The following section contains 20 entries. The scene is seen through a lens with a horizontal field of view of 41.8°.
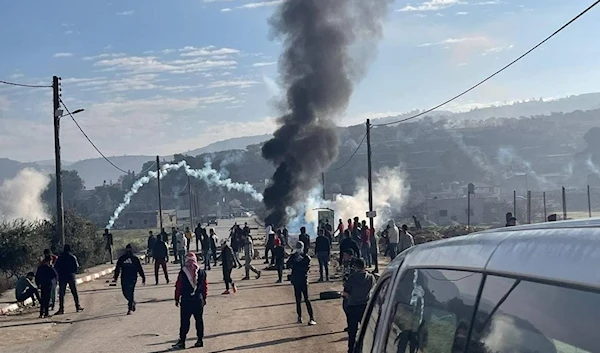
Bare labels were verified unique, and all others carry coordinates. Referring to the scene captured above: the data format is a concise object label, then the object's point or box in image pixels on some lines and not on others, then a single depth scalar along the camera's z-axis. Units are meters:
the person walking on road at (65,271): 18.92
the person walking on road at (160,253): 24.05
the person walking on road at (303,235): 23.41
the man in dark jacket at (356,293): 10.37
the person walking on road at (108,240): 37.50
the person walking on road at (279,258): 24.61
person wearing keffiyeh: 12.82
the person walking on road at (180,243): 29.03
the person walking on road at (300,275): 14.68
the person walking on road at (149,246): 33.83
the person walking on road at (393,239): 25.67
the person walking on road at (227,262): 20.92
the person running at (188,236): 36.09
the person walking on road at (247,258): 26.11
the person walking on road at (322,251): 22.98
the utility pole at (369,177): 32.81
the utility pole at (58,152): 26.72
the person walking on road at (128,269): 17.61
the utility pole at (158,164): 54.16
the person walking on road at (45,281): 18.27
